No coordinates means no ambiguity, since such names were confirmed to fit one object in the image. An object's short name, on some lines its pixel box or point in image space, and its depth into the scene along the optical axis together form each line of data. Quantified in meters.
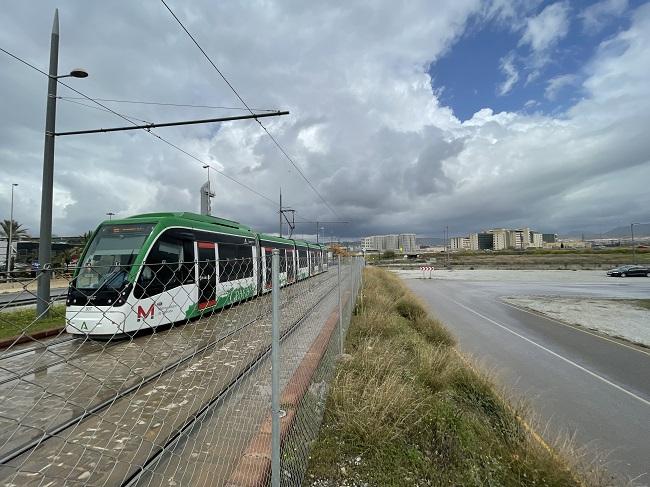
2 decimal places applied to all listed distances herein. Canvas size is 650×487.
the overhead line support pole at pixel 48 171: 9.98
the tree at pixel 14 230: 38.47
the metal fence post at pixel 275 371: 2.26
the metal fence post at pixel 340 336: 6.15
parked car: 40.22
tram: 7.12
